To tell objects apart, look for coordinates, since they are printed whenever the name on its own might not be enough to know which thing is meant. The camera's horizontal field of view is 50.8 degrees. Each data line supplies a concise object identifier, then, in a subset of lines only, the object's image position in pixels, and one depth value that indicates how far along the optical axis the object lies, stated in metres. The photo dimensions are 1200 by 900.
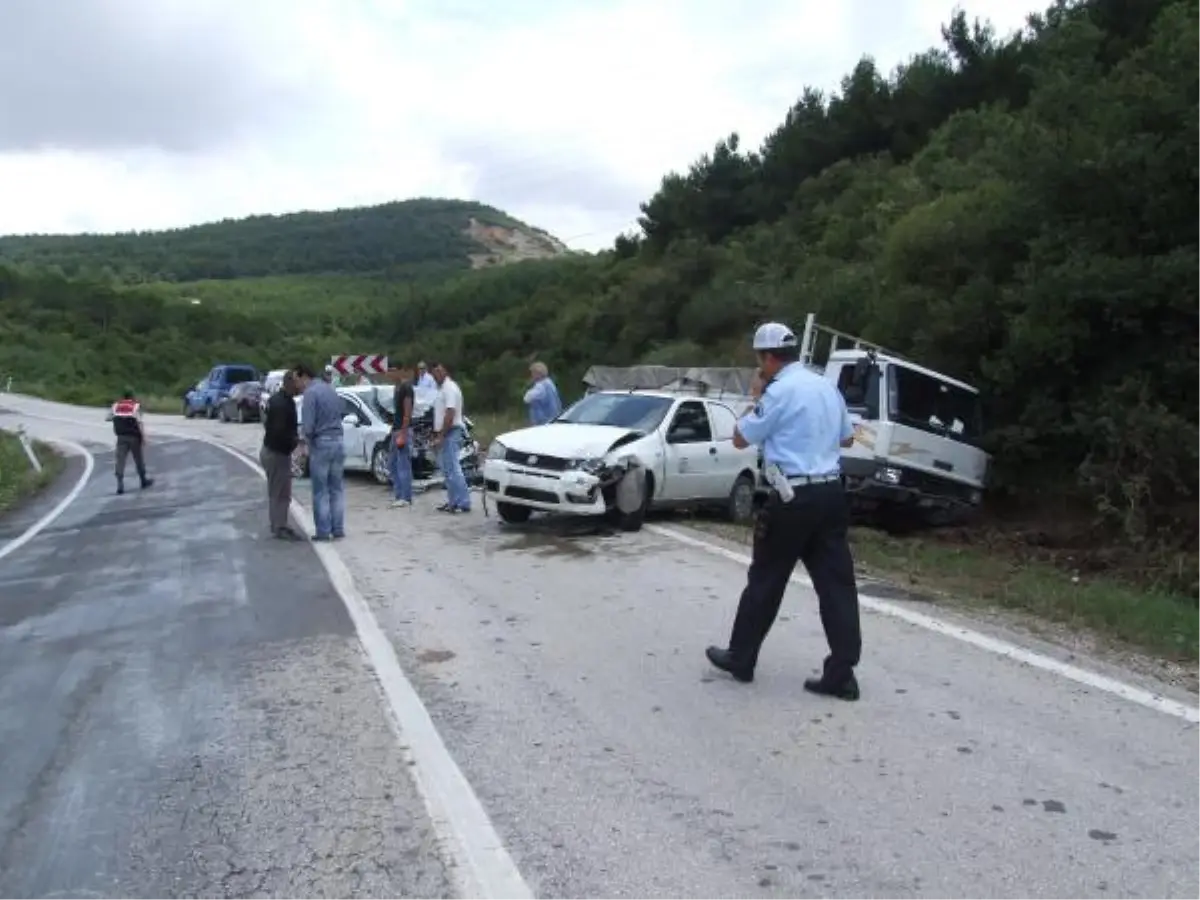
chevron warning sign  31.41
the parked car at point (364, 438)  18.95
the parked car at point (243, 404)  40.53
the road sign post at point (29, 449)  26.07
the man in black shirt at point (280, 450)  12.91
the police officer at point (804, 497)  6.19
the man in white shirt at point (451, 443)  14.88
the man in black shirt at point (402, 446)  15.41
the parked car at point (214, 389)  44.81
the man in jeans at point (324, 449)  12.54
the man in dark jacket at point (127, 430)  19.61
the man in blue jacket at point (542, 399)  17.92
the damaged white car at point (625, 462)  12.63
